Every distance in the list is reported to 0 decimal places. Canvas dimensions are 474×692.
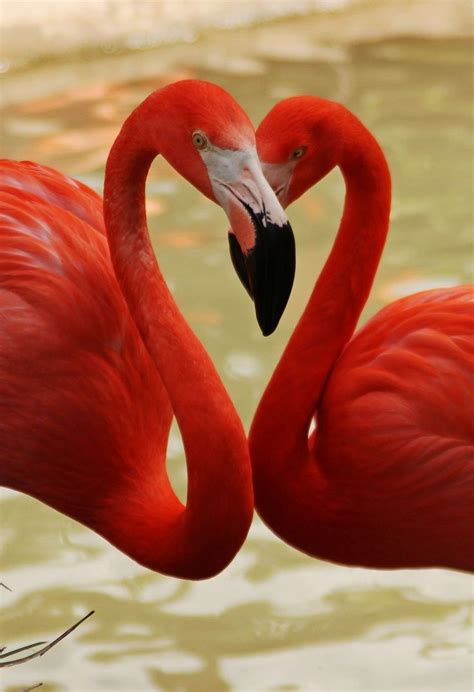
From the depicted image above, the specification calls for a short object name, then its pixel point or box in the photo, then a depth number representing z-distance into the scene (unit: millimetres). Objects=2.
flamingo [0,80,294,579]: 5191
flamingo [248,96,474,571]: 5828
